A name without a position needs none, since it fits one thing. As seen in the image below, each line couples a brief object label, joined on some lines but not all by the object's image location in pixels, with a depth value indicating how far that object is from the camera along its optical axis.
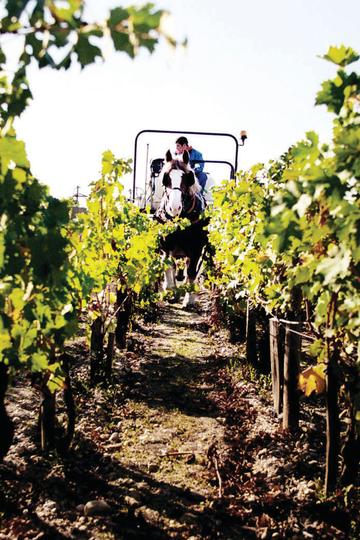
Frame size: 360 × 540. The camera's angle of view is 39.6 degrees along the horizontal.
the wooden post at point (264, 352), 6.16
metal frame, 12.40
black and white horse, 9.50
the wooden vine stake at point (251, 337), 6.43
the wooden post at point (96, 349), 5.48
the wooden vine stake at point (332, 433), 3.18
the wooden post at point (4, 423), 2.61
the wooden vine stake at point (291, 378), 4.18
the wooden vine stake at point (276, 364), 4.71
